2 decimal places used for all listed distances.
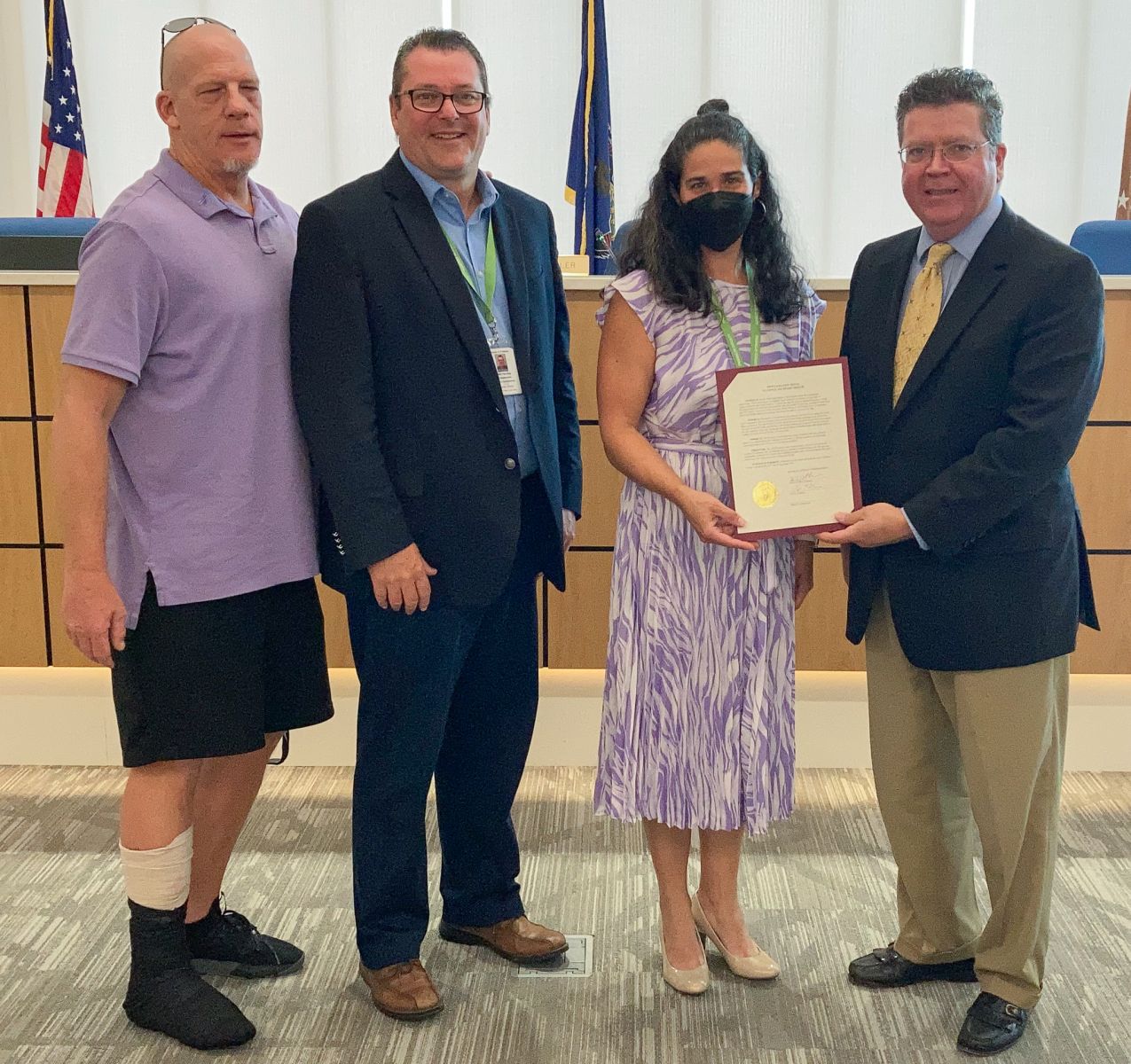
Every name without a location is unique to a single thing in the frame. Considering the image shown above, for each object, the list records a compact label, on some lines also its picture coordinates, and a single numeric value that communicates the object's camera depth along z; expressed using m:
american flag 4.95
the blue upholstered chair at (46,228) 3.25
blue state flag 4.88
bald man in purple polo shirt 1.74
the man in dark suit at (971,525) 1.74
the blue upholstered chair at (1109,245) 3.24
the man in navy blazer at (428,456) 1.79
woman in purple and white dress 1.90
